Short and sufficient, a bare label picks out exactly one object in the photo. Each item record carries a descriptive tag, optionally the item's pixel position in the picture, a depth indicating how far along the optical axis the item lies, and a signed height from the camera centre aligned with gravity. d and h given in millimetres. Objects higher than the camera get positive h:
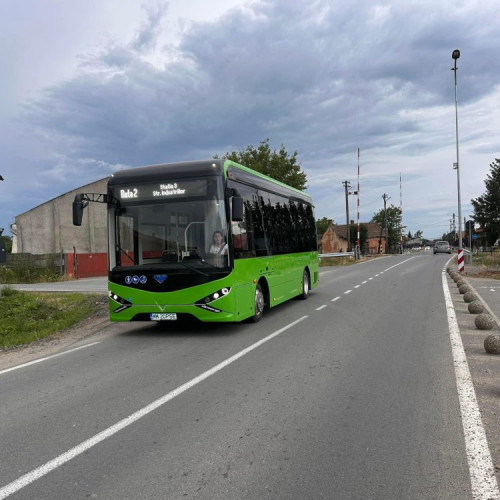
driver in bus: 8602 +17
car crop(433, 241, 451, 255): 67081 -971
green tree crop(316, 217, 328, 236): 111100 +4499
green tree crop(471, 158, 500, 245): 66938 +4386
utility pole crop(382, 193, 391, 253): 91412 +7838
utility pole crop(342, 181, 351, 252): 64738 +6049
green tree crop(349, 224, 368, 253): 98650 +1099
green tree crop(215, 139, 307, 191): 41812 +6915
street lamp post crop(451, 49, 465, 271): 26219 +3613
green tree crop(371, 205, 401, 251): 110125 +3715
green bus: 8617 +84
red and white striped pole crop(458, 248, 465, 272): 26112 -1211
